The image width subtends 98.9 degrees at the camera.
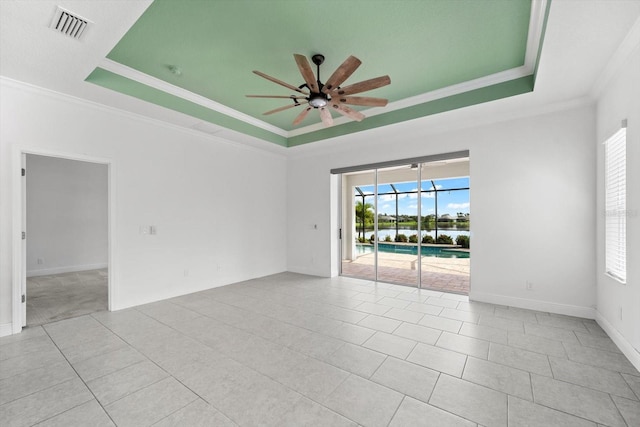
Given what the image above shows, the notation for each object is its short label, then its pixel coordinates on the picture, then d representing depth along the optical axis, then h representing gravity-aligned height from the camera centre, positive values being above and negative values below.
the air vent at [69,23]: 2.12 +1.52
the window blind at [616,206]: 2.69 +0.07
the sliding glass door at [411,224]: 5.27 -0.29
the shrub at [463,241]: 6.57 -0.72
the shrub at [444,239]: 6.15 -0.64
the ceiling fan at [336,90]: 2.54 +1.28
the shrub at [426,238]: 5.21 -0.53
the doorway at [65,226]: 5.79 -0.35
